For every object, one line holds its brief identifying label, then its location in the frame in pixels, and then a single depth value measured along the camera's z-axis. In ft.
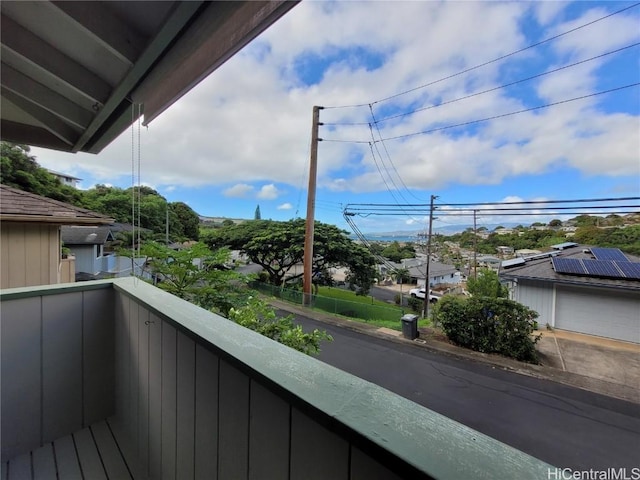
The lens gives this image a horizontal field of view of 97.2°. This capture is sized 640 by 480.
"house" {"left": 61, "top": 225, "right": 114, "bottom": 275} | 21.12
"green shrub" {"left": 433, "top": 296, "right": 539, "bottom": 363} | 17.10
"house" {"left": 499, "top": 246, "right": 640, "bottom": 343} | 22.20
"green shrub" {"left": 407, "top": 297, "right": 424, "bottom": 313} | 42.94
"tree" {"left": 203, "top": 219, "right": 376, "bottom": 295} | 39.37
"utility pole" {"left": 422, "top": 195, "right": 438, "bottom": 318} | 33.91
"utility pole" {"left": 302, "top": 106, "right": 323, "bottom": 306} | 26.60
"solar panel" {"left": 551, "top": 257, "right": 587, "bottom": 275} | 24.27
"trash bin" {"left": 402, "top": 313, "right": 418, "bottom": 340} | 19.71
